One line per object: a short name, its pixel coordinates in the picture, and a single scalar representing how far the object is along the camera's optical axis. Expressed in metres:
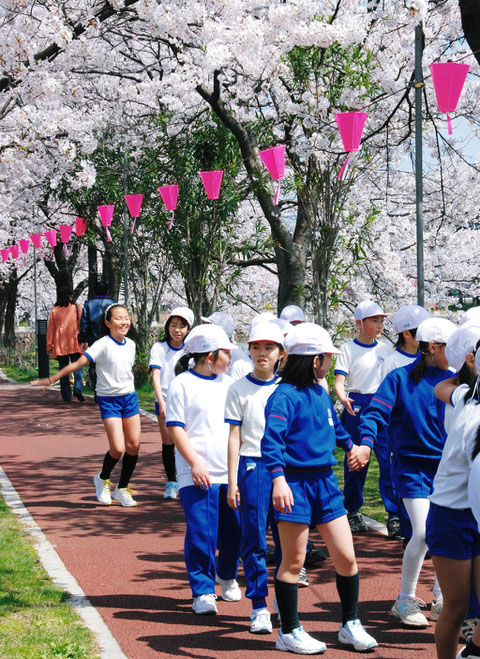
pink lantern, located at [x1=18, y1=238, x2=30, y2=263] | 26.76
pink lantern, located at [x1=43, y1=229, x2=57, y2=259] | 24.12
